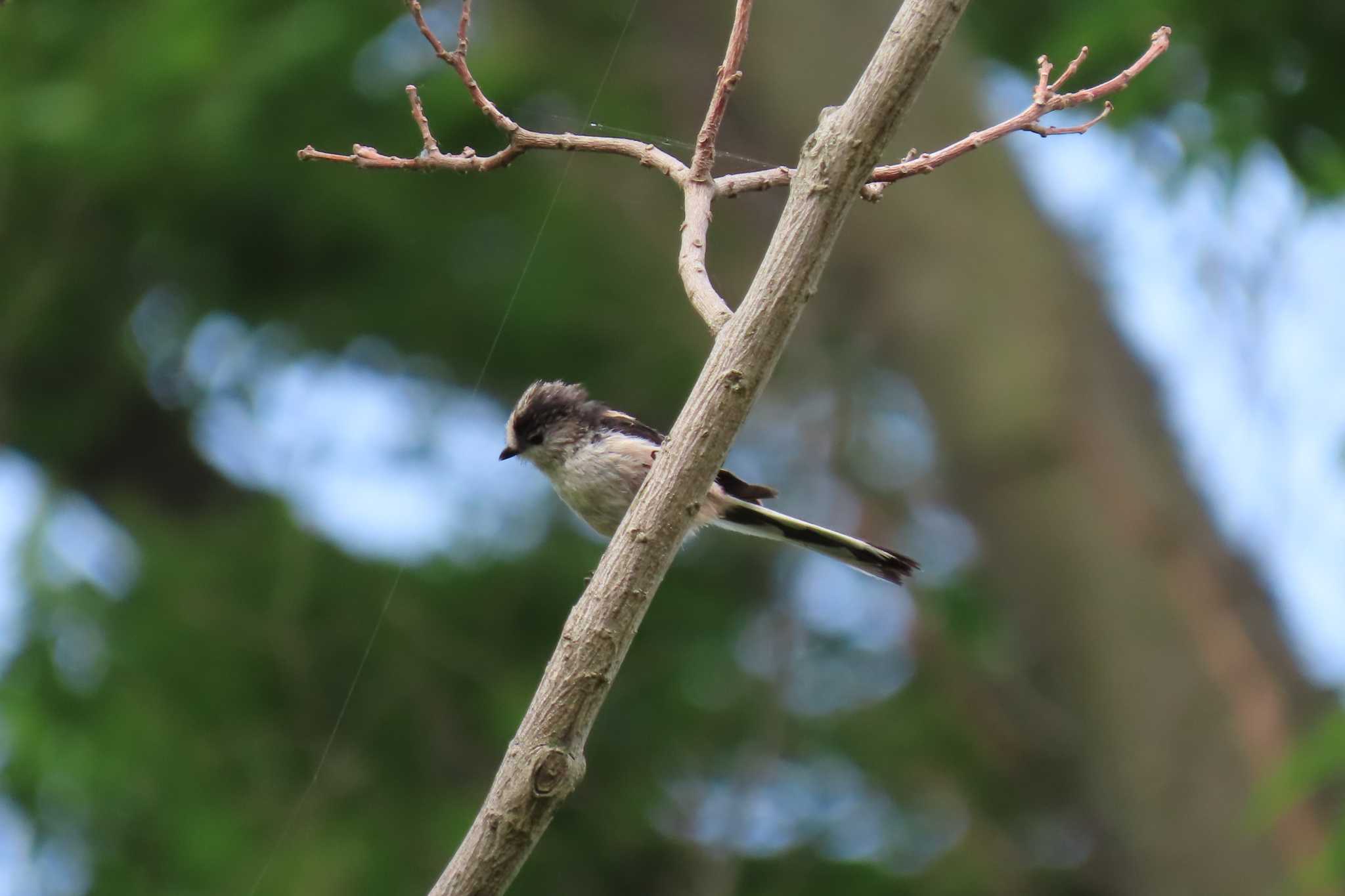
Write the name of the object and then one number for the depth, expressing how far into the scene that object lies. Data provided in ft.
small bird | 23.07
